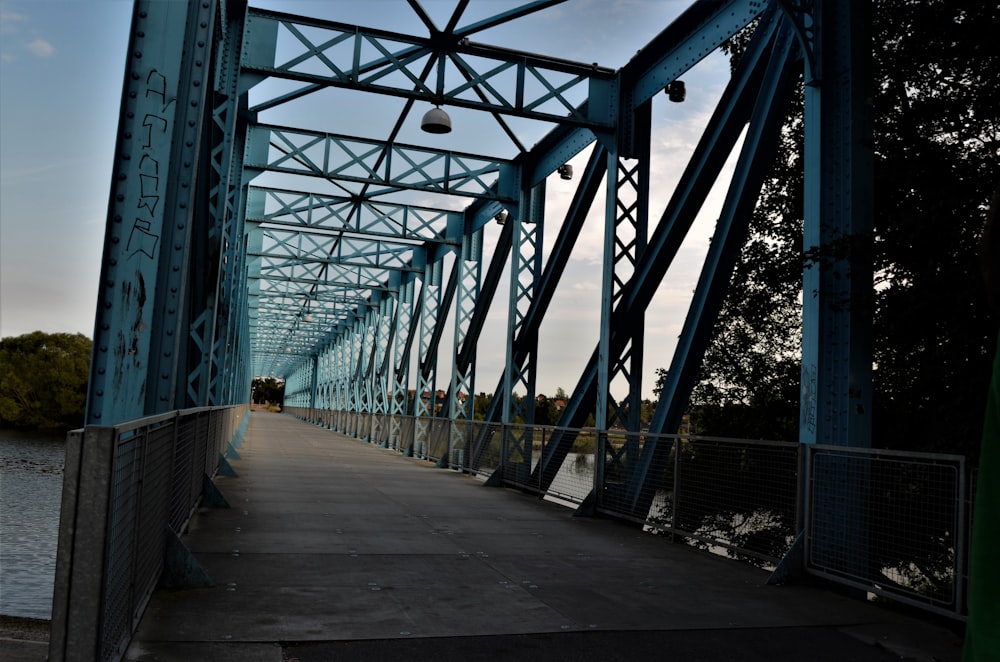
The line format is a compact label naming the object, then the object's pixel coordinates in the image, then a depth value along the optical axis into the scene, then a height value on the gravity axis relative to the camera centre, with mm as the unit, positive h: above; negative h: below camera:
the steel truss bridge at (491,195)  5652 +2714
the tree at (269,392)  165125 -1
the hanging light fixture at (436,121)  11602 +3780
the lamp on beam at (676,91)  12922 +4877
